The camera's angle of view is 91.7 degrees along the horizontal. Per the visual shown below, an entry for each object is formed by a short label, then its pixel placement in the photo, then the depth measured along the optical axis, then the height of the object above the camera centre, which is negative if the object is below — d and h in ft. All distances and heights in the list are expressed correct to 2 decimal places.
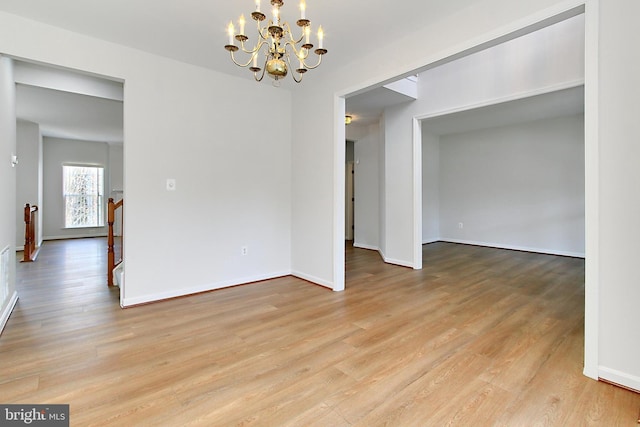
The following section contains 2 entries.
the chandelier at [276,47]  5.86 +3.53
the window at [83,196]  27.71 +1.64
